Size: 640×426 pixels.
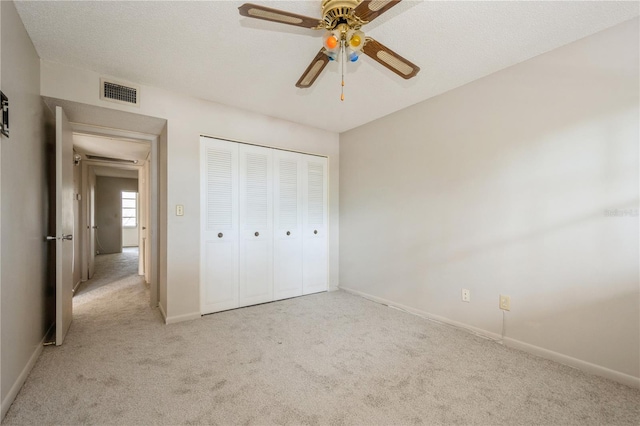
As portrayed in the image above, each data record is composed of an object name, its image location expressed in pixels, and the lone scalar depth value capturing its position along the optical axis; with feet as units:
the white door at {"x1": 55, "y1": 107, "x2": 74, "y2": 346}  7.49
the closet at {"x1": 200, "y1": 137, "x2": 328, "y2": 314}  10.26
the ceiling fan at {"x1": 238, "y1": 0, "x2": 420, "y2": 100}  4.34
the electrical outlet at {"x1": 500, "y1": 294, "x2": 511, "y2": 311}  7.83
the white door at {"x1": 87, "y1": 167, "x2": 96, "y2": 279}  16.05
